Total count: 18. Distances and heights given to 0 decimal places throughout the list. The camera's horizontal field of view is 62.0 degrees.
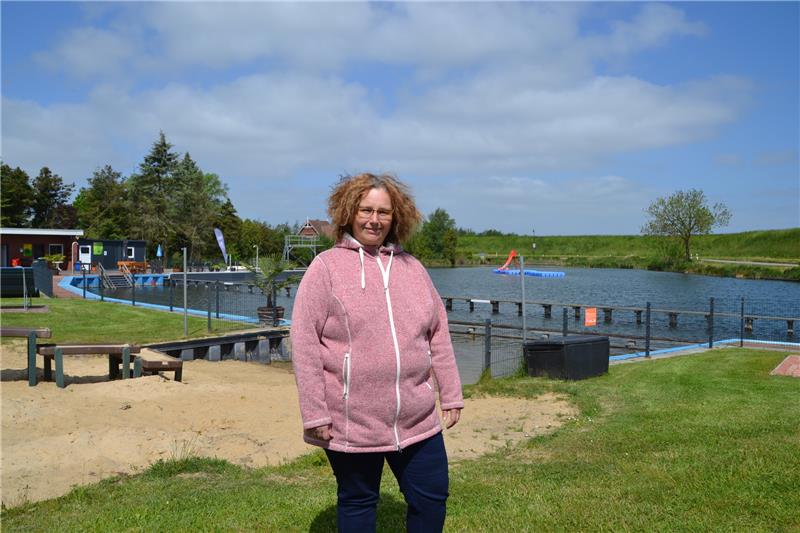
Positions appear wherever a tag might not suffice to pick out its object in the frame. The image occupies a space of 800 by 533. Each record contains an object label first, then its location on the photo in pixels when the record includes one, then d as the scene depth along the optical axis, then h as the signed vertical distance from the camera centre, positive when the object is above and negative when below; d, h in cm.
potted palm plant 1834 -95
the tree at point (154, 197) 5844 +461
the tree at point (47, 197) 6656 +502
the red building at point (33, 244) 4209 +14
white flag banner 4244 +65
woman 254 -45
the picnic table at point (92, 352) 811 -137
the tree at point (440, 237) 8881 +181
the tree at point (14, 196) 5841 +451
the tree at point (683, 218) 6969 +367
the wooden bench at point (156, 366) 891 -163
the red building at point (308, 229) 7999 +248
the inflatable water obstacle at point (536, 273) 5987 -201
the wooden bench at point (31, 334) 809 -113
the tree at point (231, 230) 6462 +180
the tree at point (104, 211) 6038 +343
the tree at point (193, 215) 5956 +297
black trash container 1004 -160
